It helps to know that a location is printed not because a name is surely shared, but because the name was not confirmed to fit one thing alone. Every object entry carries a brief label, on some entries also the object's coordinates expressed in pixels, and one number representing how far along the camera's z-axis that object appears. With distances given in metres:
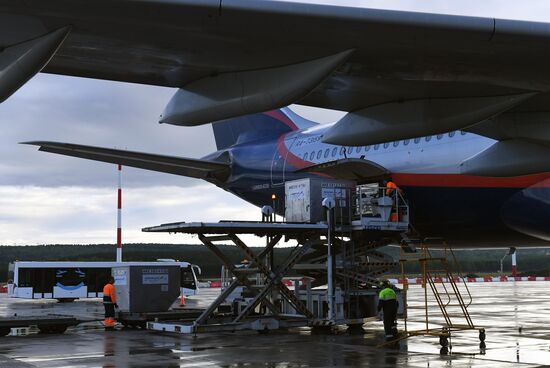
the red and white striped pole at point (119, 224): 38.72
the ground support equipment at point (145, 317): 21.84
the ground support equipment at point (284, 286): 18.86
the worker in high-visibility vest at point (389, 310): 16.98
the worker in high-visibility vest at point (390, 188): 21.12
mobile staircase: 15.78
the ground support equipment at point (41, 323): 19.61
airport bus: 40.25
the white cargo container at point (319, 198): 21.06
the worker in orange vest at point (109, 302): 21.86
